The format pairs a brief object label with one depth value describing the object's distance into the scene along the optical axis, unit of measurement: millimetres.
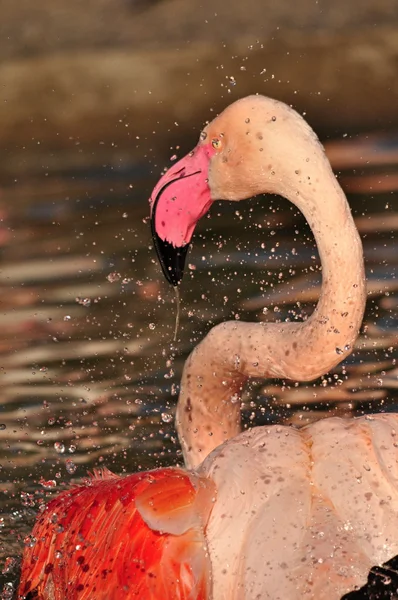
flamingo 5332
